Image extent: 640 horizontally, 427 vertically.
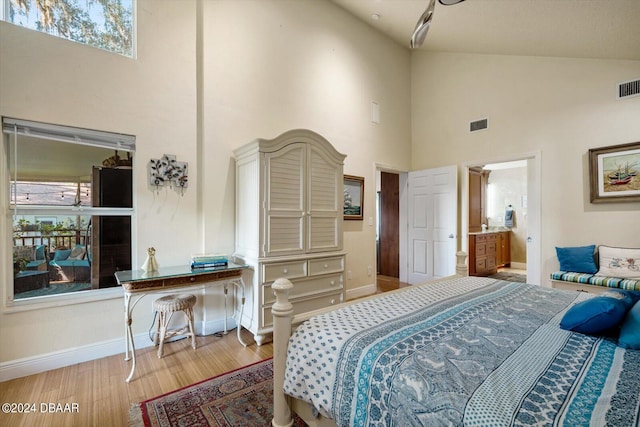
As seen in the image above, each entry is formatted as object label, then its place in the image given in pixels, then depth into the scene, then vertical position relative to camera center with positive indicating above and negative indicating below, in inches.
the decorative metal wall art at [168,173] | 105.2 +16.6
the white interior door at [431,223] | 177.3 -5.2
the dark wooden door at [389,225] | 214.1 -7.8
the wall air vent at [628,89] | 123.6 +56.4
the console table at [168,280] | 85.5 -21.6
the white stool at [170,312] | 96.2 -34.5
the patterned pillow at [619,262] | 119.0 -21.1
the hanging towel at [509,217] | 261.8 -2.2
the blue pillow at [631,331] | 44.6 -19.5
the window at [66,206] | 87.5 +3.5
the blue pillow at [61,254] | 93.8 -12.9
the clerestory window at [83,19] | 87.7 +66.6
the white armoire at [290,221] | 107.7 -2.3
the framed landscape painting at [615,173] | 125.0 +19.1
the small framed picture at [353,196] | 165.9 +11.6
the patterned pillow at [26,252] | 87.7 -11.4
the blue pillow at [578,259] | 129.6 -21.4
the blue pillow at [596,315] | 48.9 -18.2
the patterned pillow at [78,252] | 96.3 -12.5
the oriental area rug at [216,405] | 66.4 -48.9
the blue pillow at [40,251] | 90.9 -11.4
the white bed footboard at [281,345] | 55.9 -26.1
